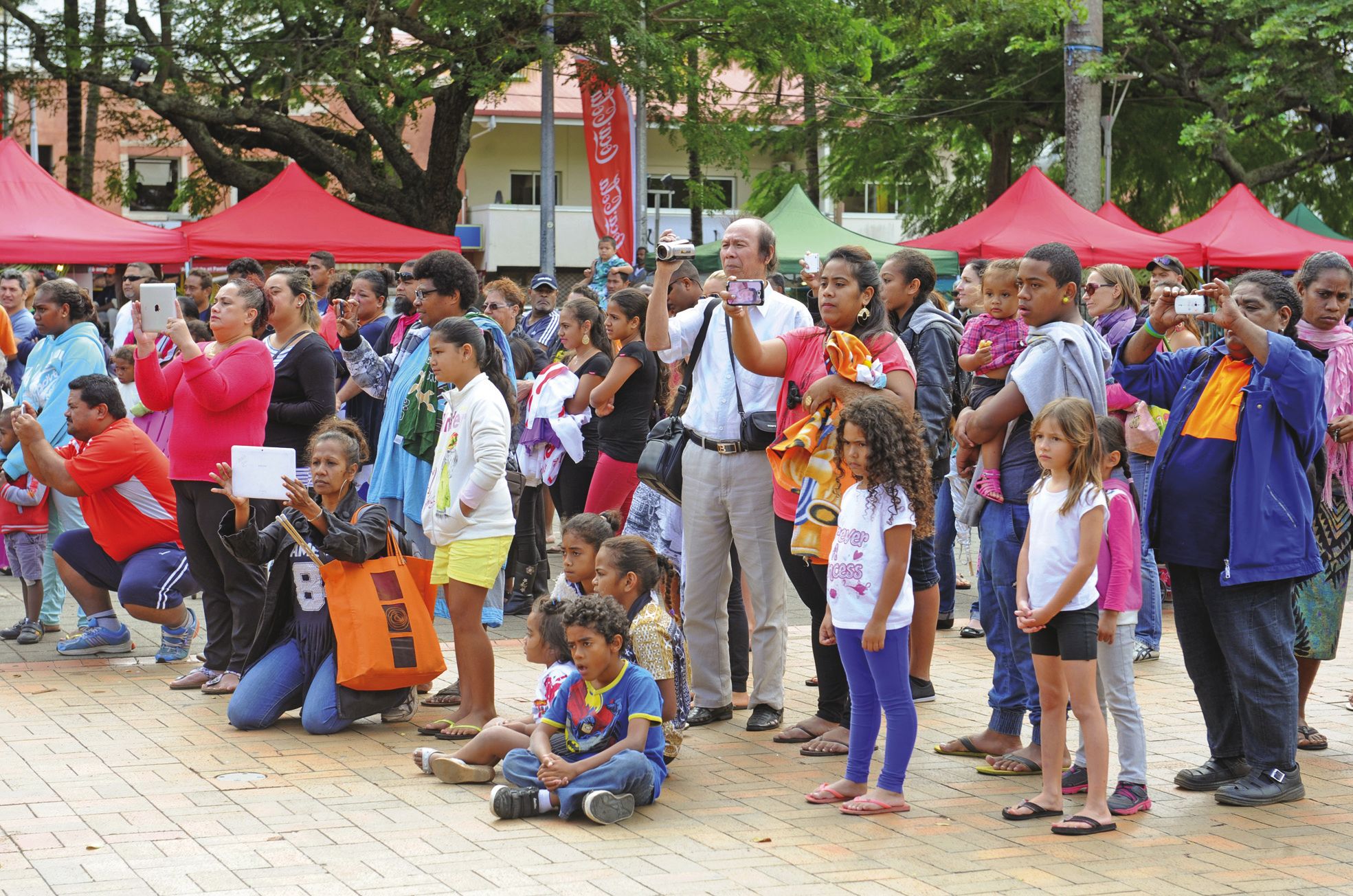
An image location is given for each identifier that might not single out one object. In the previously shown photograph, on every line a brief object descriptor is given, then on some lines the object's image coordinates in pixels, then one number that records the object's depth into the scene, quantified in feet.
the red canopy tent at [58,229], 51.01
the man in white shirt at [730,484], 20.97
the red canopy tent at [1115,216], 68.03
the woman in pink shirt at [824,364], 19.60
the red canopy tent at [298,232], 54.54
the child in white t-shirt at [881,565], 17.26
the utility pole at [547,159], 62.44
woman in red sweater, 23.99
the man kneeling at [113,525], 25.98
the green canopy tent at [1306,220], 82.17
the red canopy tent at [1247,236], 64.08
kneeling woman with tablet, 21.65
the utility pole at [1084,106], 61.77
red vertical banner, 59.72
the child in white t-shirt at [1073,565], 16.72
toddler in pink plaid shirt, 19.69
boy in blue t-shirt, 17.33
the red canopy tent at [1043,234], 60.18
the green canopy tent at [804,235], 66.80
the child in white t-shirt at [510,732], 18.49
